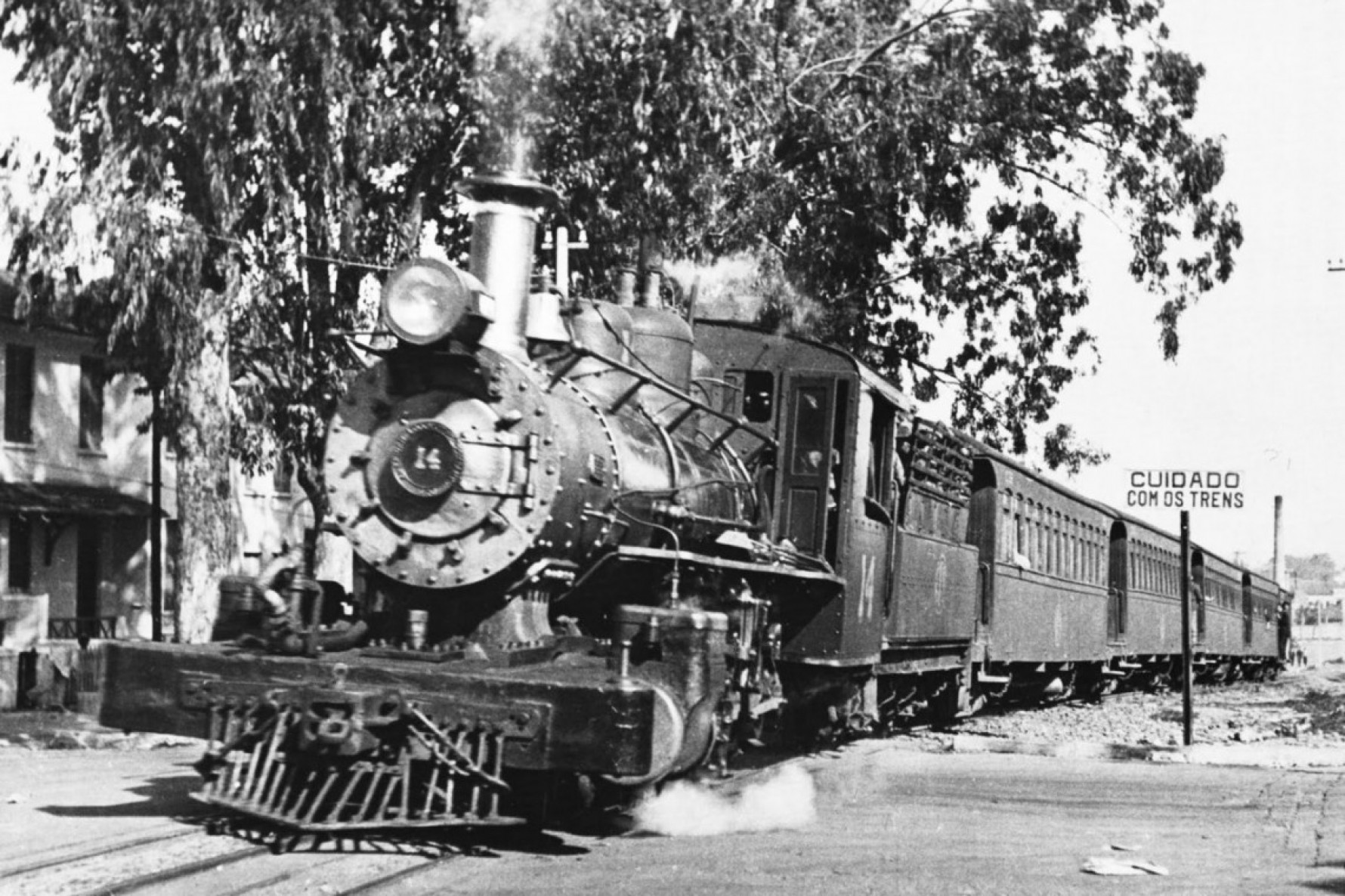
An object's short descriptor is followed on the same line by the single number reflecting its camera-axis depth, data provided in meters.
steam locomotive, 14.07
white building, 52.31
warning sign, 25.77
